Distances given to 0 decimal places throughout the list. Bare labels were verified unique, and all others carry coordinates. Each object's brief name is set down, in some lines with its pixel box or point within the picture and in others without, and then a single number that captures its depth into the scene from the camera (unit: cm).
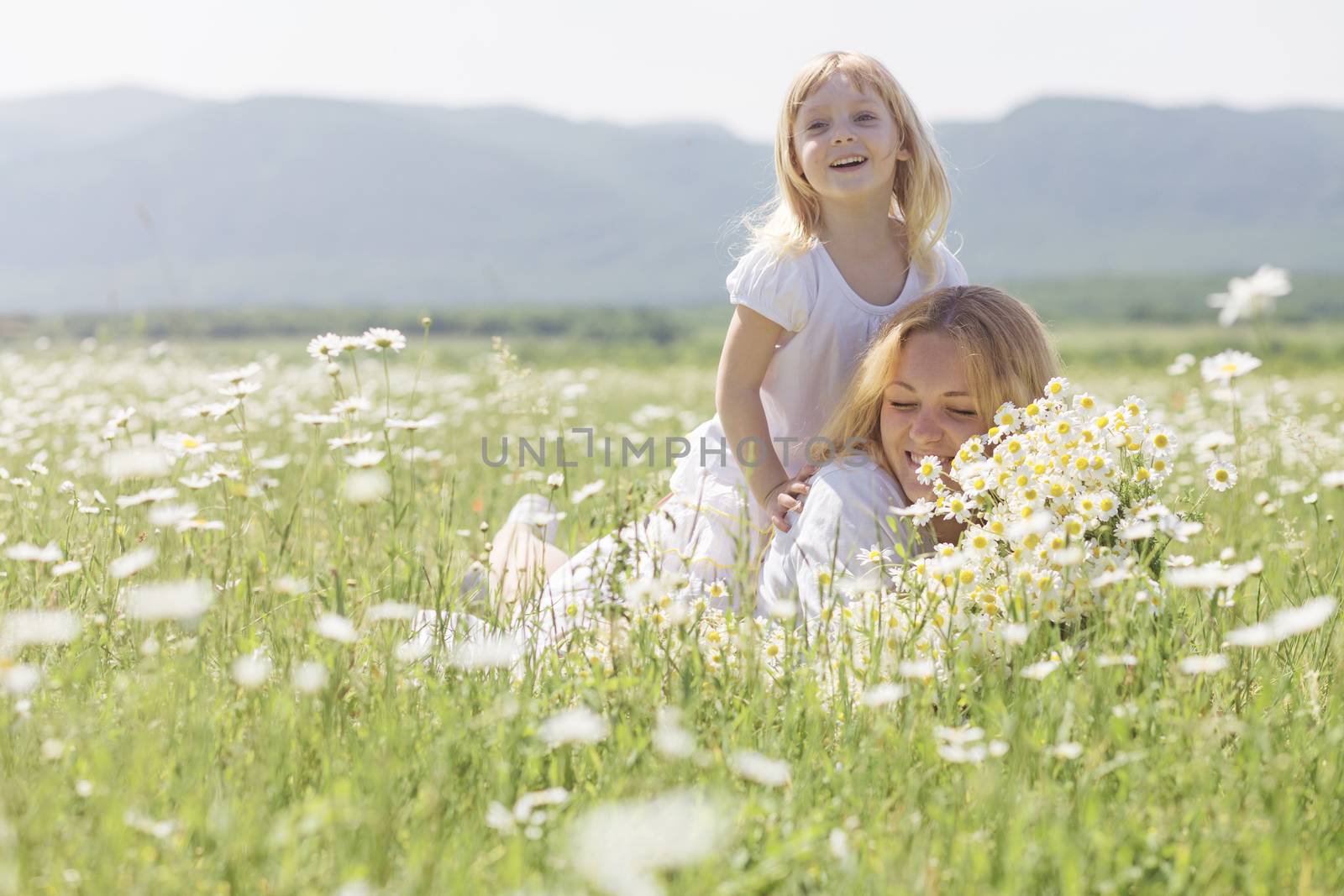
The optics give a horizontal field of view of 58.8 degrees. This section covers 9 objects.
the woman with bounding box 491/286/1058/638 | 331
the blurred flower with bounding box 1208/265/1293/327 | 199
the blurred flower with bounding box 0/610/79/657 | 232
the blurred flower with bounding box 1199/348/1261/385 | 307
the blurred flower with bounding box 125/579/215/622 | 195
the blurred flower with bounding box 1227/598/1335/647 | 185
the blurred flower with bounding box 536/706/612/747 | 176
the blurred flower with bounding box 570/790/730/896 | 144
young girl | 398
